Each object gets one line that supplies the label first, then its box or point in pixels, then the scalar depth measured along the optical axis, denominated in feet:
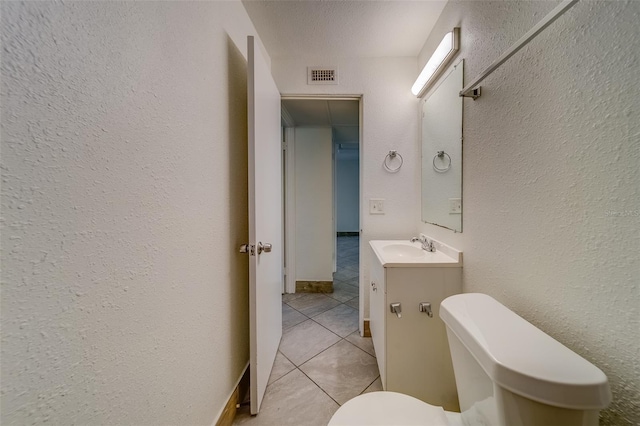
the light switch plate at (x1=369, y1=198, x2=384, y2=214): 5.84
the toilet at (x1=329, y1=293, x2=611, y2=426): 1.46
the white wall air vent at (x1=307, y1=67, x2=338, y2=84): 5.81
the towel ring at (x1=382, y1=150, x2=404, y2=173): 5.75
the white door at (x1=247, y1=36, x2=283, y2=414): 3.57
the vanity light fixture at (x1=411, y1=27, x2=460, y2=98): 3.90
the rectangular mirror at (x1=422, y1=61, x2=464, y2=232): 3.98
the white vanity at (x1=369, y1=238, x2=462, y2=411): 3.66
